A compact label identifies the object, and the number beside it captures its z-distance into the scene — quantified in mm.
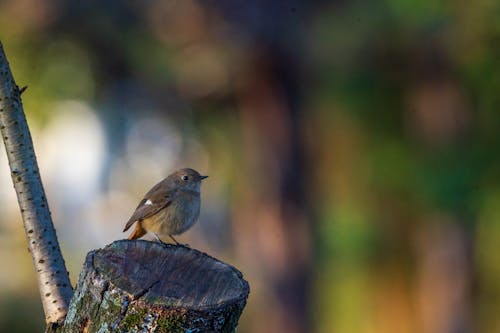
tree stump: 6496
